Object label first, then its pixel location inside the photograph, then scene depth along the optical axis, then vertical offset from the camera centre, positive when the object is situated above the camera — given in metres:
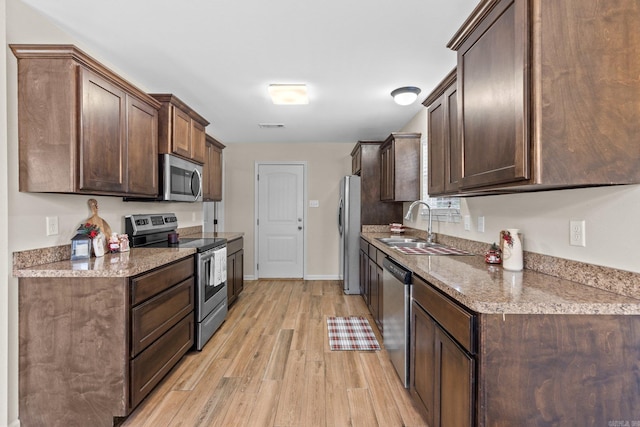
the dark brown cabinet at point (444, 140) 1.96 +0.52
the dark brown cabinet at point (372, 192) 4.39 +0.30
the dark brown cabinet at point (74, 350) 1.67 -0.77
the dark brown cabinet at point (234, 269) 3.60 -0.72
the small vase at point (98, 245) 2.06 -0.23
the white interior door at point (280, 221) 5.30 -0.15
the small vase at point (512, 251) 1.70 -0.22
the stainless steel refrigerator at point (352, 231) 4.38 -0.27
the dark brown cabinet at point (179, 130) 2.68 +0.78
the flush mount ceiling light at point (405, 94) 2.94 +1.16
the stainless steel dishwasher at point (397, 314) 1.96 -0.74
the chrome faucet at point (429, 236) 3.07 -0.24
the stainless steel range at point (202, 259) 2.62 -0.44
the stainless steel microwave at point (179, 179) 2.69 +0.31
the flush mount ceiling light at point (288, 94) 2.90 +1.16
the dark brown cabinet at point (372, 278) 2.96 -0.74
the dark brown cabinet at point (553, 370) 1.08 -0.56
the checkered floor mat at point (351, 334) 2.75 -1.20
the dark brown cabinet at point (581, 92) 1.13 +0.45
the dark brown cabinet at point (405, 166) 3.65 +0.56
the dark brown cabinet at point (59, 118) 1.72 +0.54
